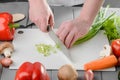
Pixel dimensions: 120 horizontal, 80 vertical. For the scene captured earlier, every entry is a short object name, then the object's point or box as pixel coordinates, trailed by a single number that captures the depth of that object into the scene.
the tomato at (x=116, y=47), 1.45
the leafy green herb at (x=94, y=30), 1.51
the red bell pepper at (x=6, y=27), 1.51
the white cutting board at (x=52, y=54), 1.41
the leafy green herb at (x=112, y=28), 1.54
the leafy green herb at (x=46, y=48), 1.46
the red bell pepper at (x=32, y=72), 1.29
